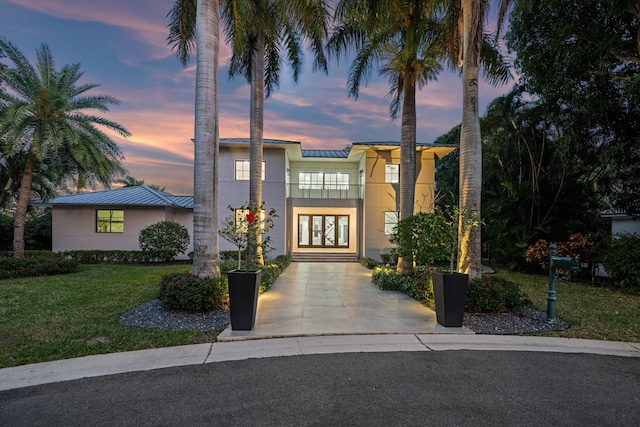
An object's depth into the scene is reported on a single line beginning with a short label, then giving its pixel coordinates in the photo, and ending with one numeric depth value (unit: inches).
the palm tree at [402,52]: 371.2
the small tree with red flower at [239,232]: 267.4
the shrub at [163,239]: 620.7
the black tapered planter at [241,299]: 217.9
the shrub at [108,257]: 655.1
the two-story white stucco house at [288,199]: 670.5
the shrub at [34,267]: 468.1
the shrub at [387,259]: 635.8
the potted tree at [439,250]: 232.4
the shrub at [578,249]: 478.0
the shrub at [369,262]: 596.5
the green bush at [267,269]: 375.2
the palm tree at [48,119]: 490.6
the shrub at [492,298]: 259.3
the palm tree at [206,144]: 272.5
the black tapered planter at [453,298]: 231.8
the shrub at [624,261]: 395.2
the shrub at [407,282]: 308.8
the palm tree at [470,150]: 278.2
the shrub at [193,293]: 251.4
